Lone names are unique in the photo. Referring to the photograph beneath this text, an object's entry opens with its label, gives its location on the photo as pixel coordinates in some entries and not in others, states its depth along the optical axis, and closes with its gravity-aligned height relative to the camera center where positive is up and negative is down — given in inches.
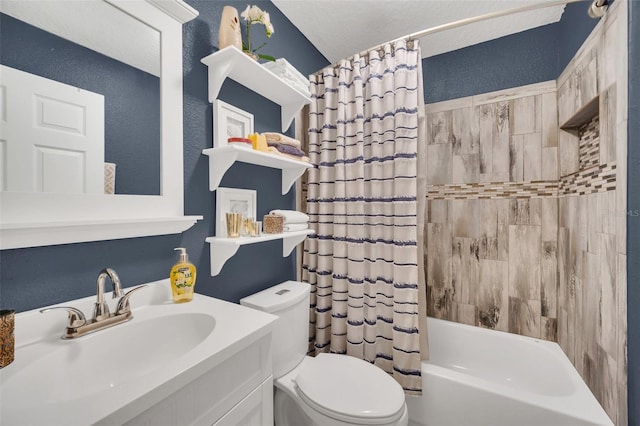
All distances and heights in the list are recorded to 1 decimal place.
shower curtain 60.7 +0.3
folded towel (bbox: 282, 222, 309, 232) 60.7 -3.3
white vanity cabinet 24.5 -19.2
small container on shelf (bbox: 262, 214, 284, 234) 56.5 -2.4
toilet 43.6 -31.0
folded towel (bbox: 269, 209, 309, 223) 59.6 -0.9
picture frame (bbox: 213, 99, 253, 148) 50.5 +17.7
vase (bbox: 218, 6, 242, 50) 47.3 +31.8
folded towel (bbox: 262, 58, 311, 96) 56.6 +29.8
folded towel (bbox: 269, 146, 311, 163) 54.7 +12.3
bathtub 47.6 -36.9
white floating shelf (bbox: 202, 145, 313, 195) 46.9 +10.5
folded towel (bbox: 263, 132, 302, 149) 55.6 +15.3
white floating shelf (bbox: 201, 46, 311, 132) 47.5 +26.9
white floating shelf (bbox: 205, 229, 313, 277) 47.4 -6.2
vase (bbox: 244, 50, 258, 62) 50.8 +29.6
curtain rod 52.2 +40.0
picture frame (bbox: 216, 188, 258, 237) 51.5 +1.8
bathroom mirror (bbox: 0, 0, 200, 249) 29.6 +10.5
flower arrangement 50.9 +36.5
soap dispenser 40.8 -10.0
